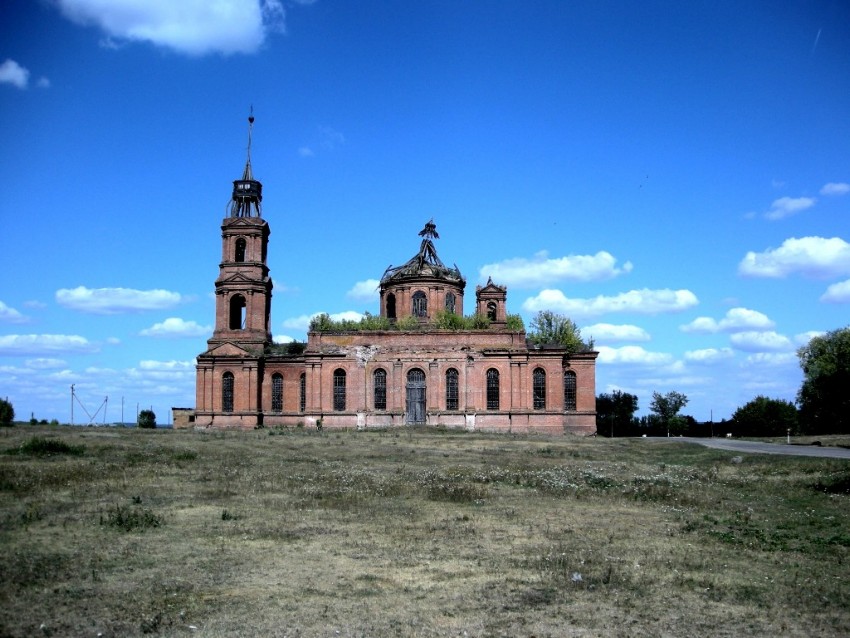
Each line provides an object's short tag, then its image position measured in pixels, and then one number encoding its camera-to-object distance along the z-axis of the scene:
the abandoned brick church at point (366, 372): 54.66
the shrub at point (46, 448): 27.64
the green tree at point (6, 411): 52.62
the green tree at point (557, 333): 62.12
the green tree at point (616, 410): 85.38
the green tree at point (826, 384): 67.25
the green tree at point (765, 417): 77.88
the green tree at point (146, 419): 66.94
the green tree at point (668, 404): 106.69
